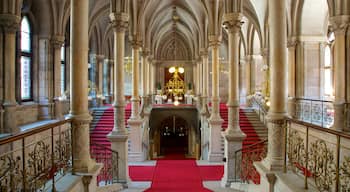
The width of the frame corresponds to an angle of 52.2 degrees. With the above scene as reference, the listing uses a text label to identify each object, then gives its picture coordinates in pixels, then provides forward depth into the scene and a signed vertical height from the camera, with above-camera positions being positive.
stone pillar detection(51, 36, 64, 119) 18.67 +1.30
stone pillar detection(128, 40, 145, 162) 17.27 -1.40
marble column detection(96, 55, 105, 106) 28.88 +1.88
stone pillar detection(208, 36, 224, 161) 17.38 -1.38
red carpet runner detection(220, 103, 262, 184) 18.45 -1.87
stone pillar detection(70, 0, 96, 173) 6.88 +0.16
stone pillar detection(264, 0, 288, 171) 7.07 +0.19
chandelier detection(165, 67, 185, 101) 37.22 +0.94
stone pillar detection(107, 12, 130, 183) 12.46 +0.88
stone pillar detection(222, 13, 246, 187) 11.82 -0.39
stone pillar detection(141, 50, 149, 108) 22.02 +0.89
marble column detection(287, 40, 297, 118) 18.42 +1.02
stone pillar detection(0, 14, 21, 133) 13.03 +1.05
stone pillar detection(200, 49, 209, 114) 22.73 +0.69
